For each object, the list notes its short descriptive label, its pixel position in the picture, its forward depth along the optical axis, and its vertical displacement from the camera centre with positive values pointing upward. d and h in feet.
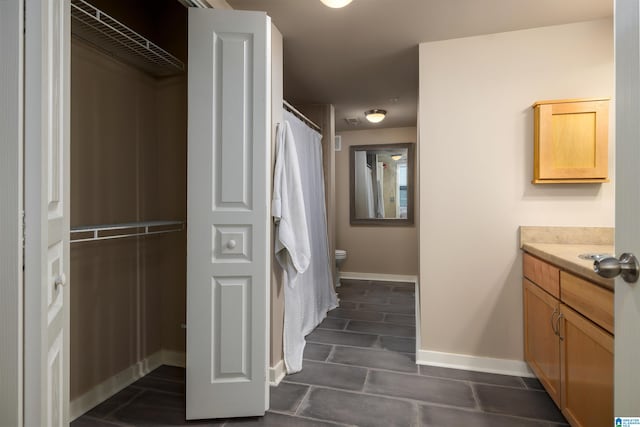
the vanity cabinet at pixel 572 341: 4.32 -2.01
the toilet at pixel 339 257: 15.75 -2.11
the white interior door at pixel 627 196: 2.45 +0.12
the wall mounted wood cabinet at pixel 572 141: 7.14 +1.52
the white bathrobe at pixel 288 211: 7.13 +0.00
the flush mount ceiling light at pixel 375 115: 14.12 +4.02
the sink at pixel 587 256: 5.65 -0.75
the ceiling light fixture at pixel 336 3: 6.13 +3.77
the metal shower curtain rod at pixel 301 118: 9.11 +2.99
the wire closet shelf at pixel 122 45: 5.76 +3.15
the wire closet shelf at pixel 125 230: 5.74 -0.39
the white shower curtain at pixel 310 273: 8.14 -1.88
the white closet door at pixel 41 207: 2.84 +0.03
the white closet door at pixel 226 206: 5.93 +0.09
